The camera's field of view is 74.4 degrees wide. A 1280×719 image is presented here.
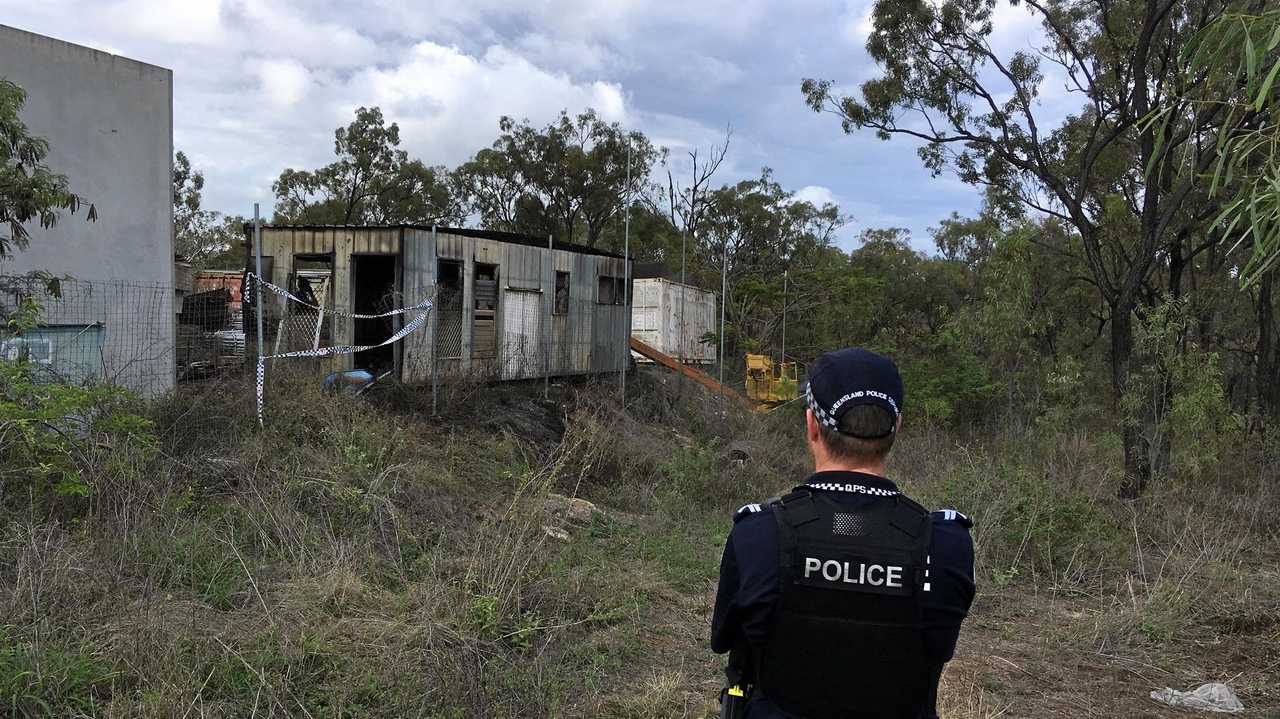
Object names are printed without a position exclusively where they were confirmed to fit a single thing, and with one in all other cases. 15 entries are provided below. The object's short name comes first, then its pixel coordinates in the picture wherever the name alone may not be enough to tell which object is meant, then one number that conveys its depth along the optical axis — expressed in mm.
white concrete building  9172
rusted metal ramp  18844
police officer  1869
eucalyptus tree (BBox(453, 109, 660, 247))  37000
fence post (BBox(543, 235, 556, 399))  15055
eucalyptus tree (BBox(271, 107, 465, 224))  33625
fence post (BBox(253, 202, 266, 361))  8773
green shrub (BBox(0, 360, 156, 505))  5453
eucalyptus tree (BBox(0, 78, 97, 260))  5895
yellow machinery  19859
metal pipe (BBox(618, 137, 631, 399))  18250
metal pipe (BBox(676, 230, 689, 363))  26394
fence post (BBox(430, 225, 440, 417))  11633
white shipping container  25656
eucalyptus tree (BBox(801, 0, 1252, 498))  10828
